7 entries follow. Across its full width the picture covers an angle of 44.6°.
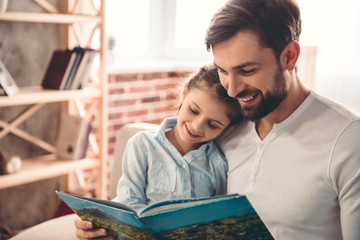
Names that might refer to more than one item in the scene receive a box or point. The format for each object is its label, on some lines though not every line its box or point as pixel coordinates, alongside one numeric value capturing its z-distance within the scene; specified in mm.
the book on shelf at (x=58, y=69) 2447
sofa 1543
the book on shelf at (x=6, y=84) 2215
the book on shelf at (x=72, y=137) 2574
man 1152
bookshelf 2355
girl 1396
